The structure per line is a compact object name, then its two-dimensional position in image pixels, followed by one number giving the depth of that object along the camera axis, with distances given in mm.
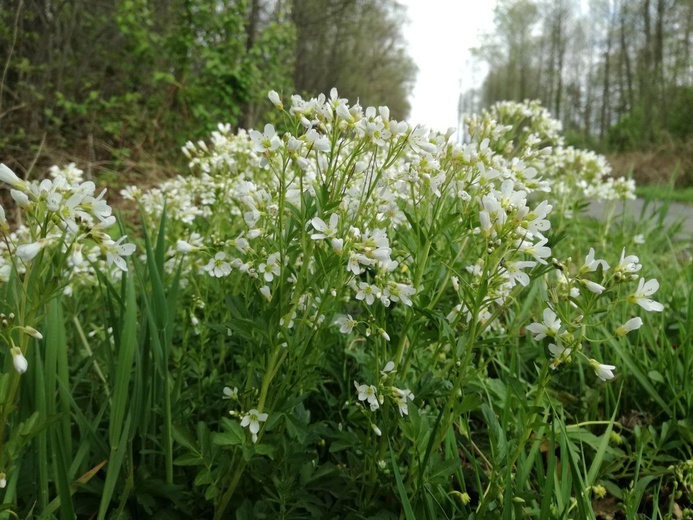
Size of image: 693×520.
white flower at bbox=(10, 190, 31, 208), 194
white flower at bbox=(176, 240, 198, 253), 261
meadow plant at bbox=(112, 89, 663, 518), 230
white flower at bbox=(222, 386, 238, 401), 246
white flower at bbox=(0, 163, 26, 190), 207
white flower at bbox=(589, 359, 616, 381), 223
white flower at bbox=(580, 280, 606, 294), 214
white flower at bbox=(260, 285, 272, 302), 243
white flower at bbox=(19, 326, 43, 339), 194
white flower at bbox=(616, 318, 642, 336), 227
